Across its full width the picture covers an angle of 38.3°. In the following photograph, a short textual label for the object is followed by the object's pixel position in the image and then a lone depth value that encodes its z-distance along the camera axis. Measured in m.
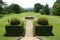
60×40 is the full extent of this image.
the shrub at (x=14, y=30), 10.59
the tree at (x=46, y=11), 36.30
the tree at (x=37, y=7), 53.70
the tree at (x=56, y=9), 33.39
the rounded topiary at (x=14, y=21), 11.04
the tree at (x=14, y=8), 47.24
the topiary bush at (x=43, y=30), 10.66
